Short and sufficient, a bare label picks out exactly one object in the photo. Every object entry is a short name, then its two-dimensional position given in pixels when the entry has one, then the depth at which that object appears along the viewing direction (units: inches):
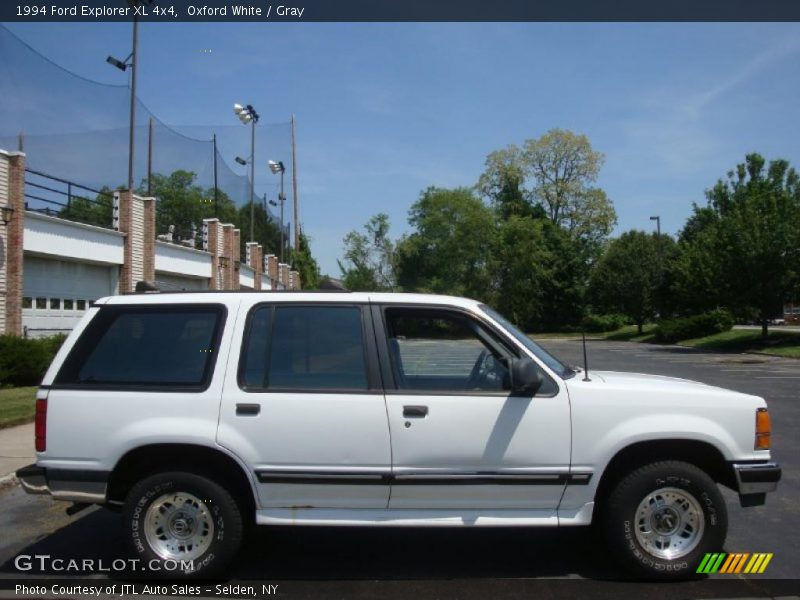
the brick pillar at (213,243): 1258.6
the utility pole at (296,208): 1905.8
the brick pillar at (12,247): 689.0
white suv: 185.8
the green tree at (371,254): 1956.2
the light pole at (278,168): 1743.8
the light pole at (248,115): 1385.3
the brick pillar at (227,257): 1322.6
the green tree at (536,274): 2251.5
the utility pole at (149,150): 1347.3
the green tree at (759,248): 1238.9
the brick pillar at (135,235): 925.8
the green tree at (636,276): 1937.7
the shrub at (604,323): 2293.3
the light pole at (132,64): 896.2
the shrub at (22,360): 593.3
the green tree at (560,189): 2743.6
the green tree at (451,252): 2132.1
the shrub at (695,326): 1686.8
